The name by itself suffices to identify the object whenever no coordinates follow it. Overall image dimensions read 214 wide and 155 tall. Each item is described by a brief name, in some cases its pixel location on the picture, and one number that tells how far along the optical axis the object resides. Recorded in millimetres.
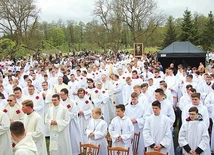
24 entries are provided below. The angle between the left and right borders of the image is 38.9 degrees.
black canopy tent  21844
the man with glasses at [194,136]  6664
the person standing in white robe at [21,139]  4718
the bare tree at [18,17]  40094
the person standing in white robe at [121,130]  7533
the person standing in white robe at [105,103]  11643
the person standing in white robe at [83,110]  9688
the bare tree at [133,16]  46438
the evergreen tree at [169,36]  47456
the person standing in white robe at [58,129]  8055
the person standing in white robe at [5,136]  6668
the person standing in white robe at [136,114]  8680
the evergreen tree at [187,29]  44031
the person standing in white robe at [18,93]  9922
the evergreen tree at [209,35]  46750
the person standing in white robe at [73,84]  13992
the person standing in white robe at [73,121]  8938
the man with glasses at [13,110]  8148
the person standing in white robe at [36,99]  10500
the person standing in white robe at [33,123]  6875
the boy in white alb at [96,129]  7757
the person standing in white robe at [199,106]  8055
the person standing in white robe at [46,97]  11078
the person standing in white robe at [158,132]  7148
